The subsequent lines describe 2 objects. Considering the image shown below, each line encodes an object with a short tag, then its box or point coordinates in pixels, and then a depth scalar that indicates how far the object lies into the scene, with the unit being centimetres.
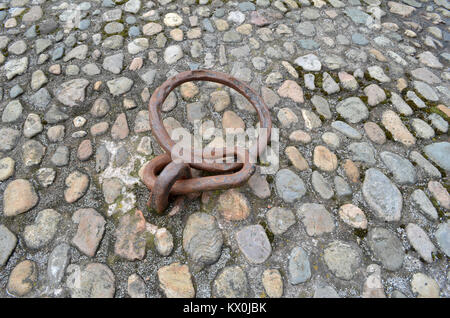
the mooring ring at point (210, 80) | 60
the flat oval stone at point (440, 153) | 75
